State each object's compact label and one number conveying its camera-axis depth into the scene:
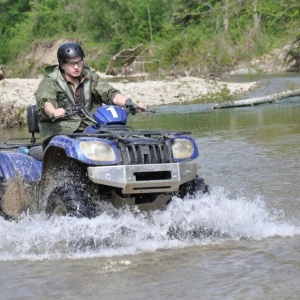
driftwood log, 34.13
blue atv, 9.61
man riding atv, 10.97
